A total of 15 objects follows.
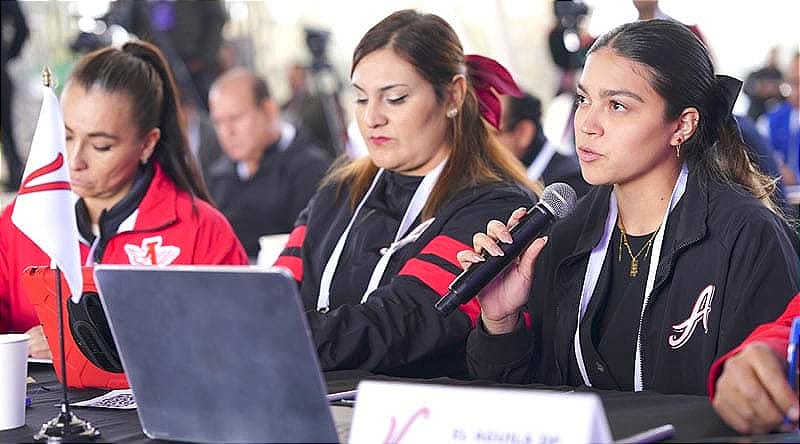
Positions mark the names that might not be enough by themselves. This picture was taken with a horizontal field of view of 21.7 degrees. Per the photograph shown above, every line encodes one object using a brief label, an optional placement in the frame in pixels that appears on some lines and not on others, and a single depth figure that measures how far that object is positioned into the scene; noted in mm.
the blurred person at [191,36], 12902
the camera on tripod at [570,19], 8512
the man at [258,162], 9559
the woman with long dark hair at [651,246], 3366
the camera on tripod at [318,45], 11989
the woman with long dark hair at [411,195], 3964
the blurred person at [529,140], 7639
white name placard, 2079
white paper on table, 3110
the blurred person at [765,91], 16513
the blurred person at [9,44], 10653
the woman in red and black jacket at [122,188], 4518
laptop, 2321
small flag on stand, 2890
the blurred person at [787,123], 13325
